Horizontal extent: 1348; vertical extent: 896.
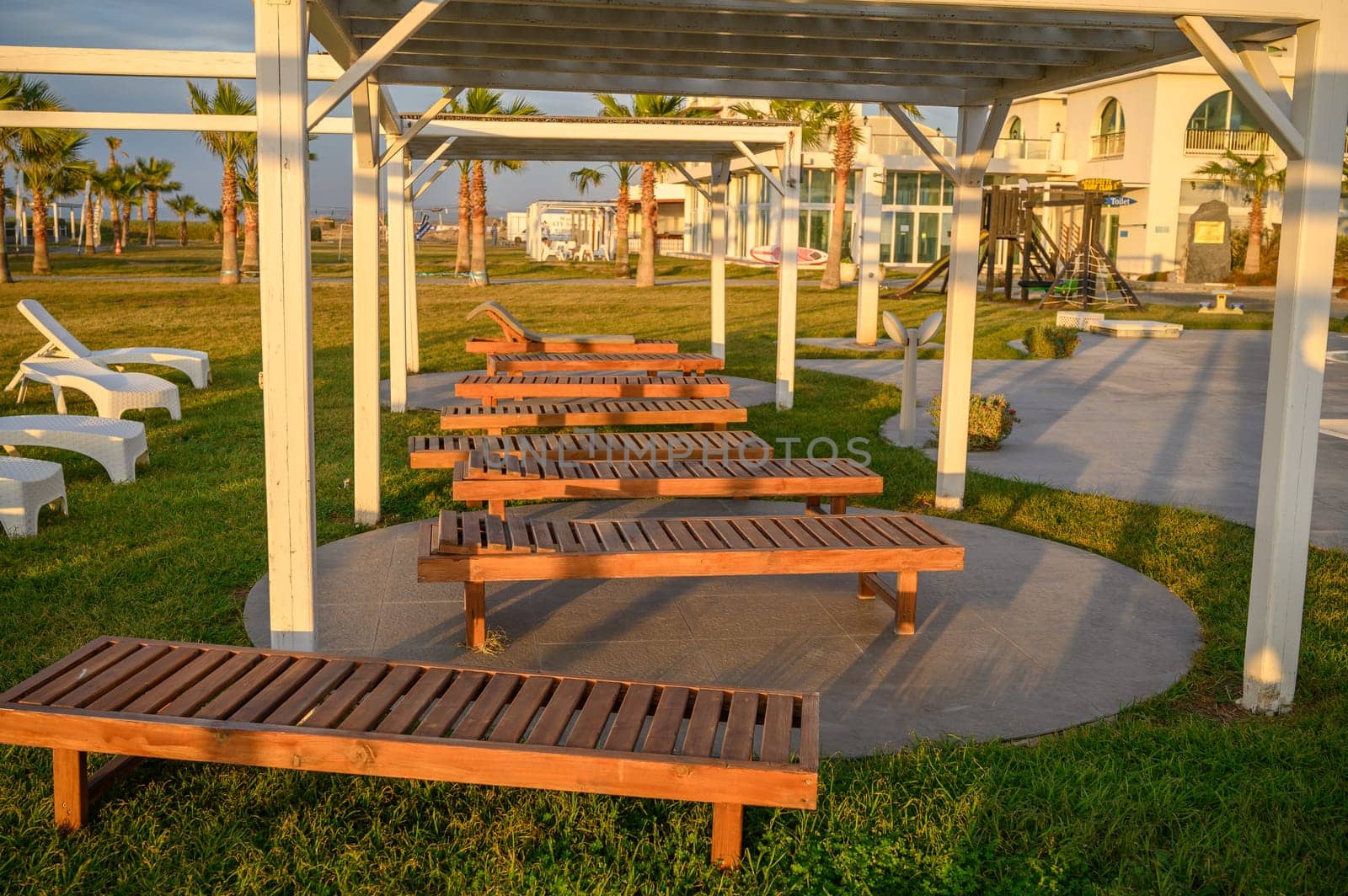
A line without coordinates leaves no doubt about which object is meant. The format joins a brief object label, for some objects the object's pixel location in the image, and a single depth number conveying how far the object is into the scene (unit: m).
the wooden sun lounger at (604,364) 11.52
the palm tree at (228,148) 28.23
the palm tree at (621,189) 35.78
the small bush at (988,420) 9.73
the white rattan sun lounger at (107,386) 9.82
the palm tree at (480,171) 31.44
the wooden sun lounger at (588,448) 7.12
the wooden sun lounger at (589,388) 9.99
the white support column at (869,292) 18.23
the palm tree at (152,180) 59.72
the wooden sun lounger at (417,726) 3.12
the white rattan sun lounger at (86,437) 7.85
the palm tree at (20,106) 28.23
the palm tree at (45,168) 31.39
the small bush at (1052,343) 17.56
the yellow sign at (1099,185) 27.39
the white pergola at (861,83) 4.20
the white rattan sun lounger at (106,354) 11.11
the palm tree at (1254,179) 37.09
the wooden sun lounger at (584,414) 8.60
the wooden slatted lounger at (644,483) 6.28
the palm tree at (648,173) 30.86
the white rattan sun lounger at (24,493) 6.69
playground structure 27.39
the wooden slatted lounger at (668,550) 4.93
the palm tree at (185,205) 68.86
